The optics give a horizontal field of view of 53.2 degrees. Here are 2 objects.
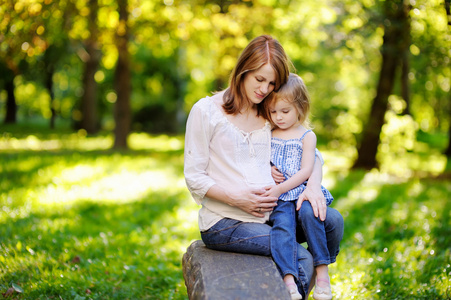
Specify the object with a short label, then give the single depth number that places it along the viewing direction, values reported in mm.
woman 3100
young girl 2996
